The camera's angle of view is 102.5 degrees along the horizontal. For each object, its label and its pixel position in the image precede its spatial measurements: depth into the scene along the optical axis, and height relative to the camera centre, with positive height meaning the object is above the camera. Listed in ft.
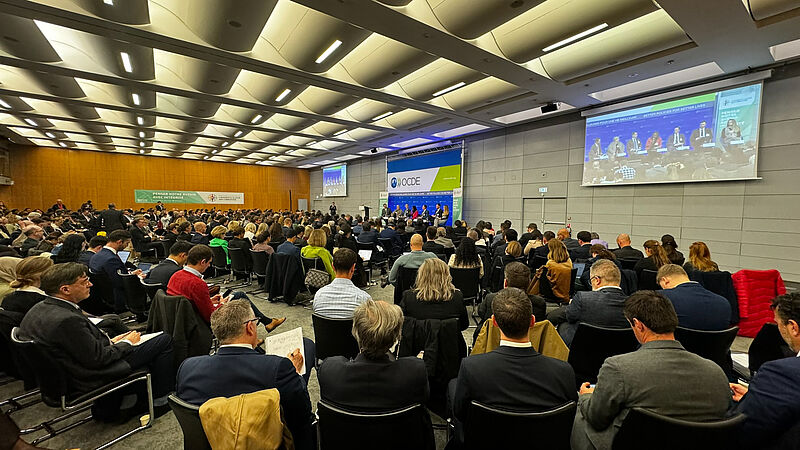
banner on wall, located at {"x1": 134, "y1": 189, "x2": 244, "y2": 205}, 63.67 +1.06
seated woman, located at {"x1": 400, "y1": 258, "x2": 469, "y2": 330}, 8.17 -2.39
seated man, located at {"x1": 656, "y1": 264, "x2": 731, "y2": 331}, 7.85 -2.43
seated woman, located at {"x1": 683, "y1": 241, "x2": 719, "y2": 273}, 12.78 -2.07
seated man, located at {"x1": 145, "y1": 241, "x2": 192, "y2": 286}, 10.66 -2.14
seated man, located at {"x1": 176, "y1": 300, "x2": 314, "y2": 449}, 4.53 -2.48
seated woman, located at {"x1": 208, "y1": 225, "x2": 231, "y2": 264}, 21.24 -2.45
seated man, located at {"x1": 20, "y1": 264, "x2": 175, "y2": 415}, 6.48 -2.88
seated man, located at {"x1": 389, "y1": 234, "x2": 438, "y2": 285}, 13.30 -2.33
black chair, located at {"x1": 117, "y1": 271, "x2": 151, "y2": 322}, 12.43 -3.70
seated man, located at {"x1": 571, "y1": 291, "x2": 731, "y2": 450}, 4.26 -2.40
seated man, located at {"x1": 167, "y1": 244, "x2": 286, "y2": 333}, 9.00 -2.27
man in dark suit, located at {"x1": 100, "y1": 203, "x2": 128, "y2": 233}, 31.35 -1.87
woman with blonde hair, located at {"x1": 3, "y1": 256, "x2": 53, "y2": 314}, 7.58 -2.09
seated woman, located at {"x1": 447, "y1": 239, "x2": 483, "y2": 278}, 13.89 -2.22
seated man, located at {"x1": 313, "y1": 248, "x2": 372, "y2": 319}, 8.52 -2.55
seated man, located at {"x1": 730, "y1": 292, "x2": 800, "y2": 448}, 4.00 -2.50
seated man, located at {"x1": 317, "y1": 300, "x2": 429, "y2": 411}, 4.56 -2.48
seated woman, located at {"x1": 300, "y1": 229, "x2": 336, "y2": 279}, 16.02 -2.33
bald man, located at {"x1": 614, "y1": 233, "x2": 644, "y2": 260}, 15.59 -2.23
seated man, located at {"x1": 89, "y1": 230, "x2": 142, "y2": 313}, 12.75 -2.61
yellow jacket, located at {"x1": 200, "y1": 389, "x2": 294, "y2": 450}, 3.79 -2.60
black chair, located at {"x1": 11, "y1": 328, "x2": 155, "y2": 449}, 6.30 -3.60
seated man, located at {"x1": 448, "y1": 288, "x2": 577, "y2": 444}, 4.60 -2.49
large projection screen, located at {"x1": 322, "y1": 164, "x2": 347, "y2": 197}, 68.49 +5.08
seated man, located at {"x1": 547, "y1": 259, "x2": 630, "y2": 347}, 7.70 -2.39
